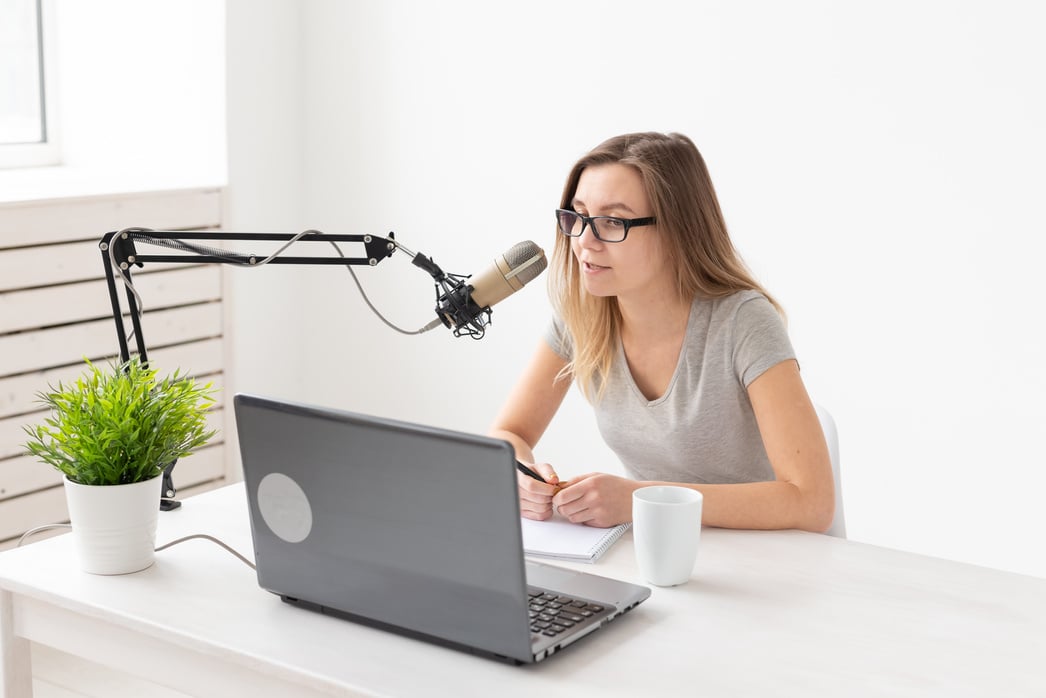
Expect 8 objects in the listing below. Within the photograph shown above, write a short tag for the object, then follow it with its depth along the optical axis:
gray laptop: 1.29
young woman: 2.04
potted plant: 1.54
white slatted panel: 2.98
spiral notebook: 1.65
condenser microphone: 1.62
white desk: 1.29
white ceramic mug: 1.53
